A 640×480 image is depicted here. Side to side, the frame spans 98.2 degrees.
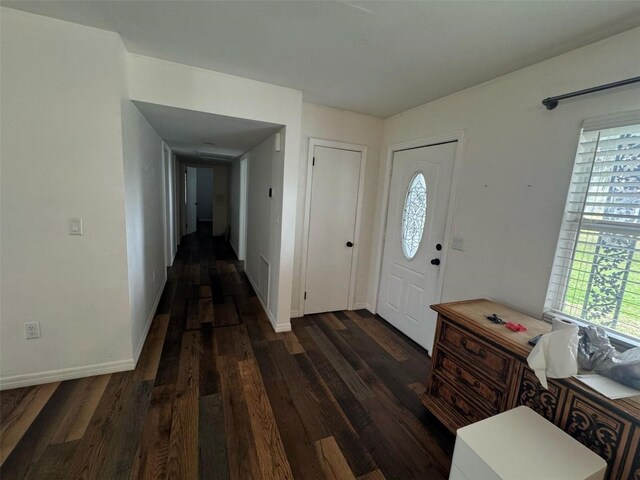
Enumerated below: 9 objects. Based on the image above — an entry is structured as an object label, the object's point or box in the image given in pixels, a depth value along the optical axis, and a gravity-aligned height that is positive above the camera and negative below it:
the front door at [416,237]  2.60 -0.30
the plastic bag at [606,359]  1.14 -0.60
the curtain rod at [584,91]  1.40 +0.71
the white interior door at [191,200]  8.14 -0.26
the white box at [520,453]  1.02 -0.92
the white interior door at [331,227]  3.12 -0.29
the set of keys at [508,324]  1.56 -0.63
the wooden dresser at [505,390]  1.06 -0.83
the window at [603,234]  1.43 -0.07
